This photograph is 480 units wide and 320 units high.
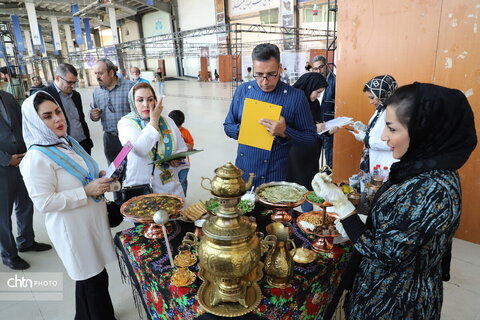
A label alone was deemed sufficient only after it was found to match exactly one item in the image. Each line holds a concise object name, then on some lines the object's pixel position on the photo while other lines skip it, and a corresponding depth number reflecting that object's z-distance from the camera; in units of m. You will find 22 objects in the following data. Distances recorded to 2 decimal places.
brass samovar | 0.81
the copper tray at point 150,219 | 1.36
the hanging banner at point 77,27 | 14.07
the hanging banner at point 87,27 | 16.11
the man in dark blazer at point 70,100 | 2.89
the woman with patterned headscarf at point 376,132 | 2.20
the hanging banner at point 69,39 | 18.48
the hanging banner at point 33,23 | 12.65
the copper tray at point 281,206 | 1.45
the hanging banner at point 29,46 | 17.30
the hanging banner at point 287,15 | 14.06
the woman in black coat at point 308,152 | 2.92
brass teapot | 0.79
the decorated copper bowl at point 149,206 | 1.39
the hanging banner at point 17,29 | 14.09
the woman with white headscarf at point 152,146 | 1.90
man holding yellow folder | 1.88
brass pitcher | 1.01
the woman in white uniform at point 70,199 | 1.34
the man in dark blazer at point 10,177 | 2.24
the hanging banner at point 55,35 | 16.14
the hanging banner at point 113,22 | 13.56
